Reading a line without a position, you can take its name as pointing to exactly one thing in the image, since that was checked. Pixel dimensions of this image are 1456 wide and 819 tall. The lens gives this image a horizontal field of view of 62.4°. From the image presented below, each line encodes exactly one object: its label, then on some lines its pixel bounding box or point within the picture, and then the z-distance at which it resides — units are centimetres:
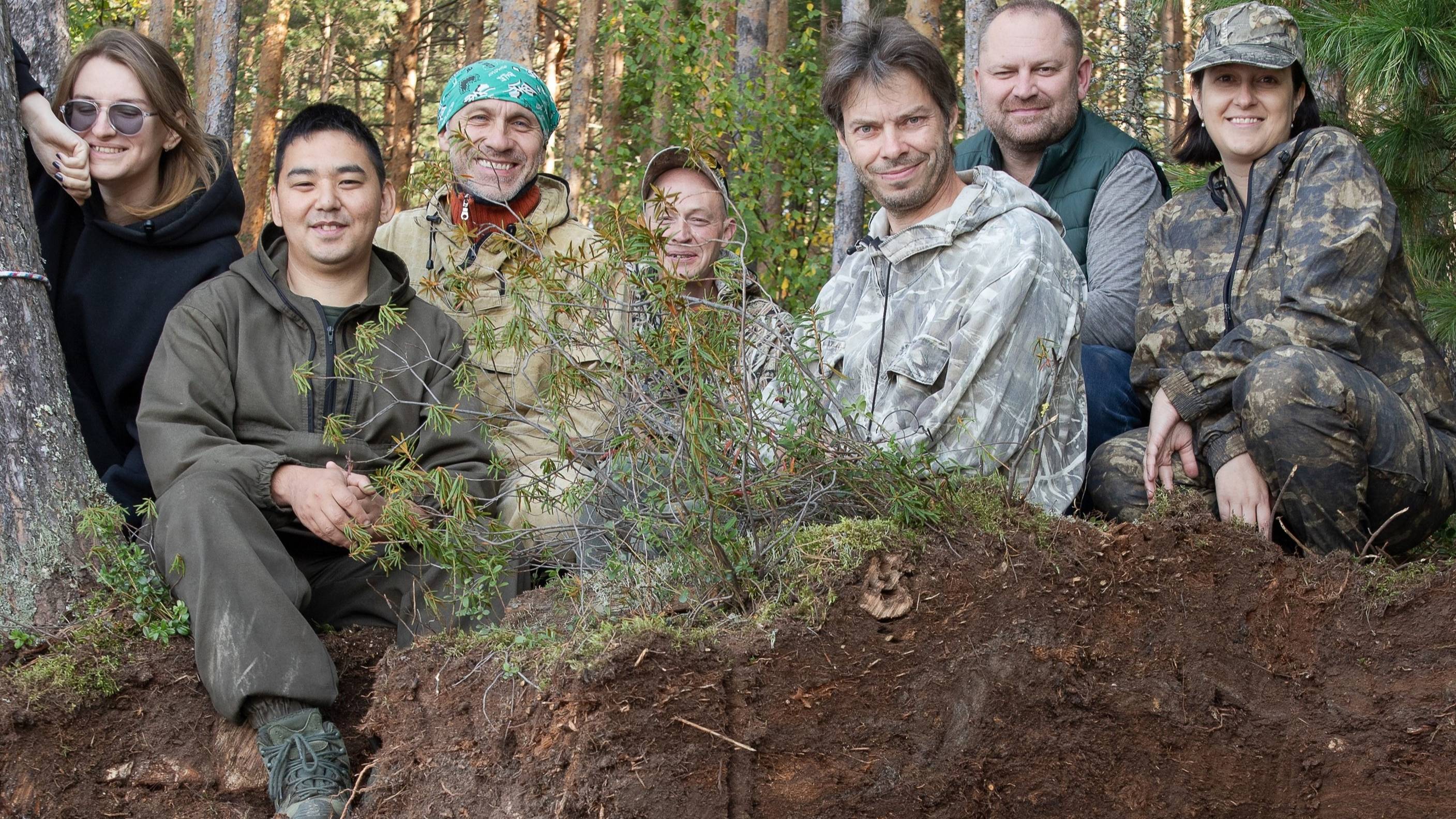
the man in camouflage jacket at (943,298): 343
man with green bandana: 313
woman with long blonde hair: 405
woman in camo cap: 352
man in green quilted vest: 456
